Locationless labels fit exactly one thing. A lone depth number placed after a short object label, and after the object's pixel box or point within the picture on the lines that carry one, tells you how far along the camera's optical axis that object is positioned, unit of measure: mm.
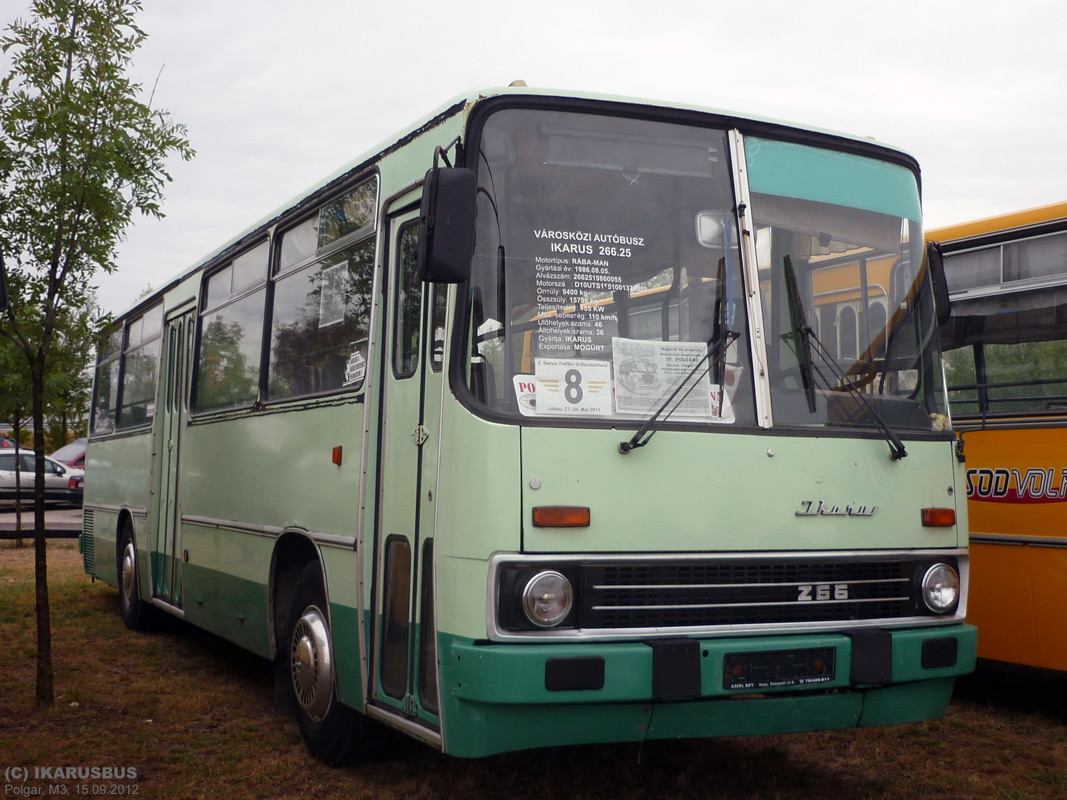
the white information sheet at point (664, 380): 4621
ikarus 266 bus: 4391
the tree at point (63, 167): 7191
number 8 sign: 4508
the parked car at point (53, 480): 28645
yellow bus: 6703
